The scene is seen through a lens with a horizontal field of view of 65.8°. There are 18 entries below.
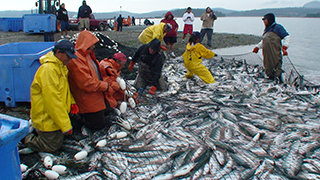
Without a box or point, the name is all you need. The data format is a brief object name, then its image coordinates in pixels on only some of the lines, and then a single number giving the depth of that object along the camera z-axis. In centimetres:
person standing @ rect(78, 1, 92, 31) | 1271
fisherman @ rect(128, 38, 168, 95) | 552
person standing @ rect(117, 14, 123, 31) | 2234
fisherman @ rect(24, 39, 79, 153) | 294
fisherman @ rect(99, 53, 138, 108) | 468
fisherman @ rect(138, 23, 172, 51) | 661
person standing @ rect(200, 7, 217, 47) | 1242
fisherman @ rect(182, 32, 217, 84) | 648
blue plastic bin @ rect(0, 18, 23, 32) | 1788
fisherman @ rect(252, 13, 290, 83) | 696
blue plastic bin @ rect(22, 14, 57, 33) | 1075
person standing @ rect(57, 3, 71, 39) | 1321
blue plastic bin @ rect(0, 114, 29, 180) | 187
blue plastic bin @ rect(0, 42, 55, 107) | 431
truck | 1960
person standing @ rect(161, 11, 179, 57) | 927
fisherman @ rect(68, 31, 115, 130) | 353
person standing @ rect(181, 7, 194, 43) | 1262
